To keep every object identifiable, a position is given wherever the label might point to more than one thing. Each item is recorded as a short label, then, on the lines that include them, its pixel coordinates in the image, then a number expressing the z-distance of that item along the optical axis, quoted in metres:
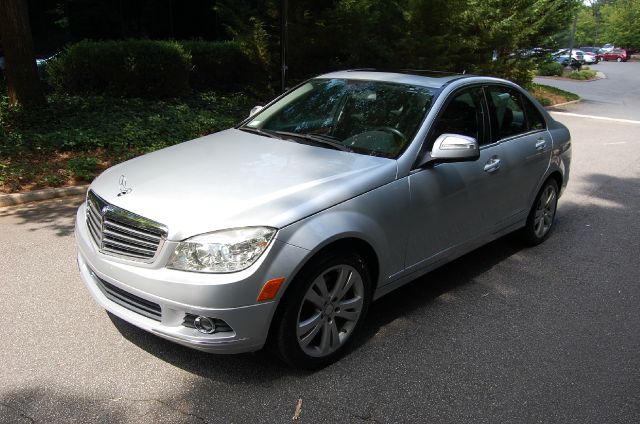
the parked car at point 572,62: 45.74
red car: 69.88
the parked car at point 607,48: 71.44
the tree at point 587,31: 90.25
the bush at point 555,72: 35.39
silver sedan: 2.85
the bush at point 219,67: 13.07
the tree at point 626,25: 78.88
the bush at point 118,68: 10.89
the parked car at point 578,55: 50.46
